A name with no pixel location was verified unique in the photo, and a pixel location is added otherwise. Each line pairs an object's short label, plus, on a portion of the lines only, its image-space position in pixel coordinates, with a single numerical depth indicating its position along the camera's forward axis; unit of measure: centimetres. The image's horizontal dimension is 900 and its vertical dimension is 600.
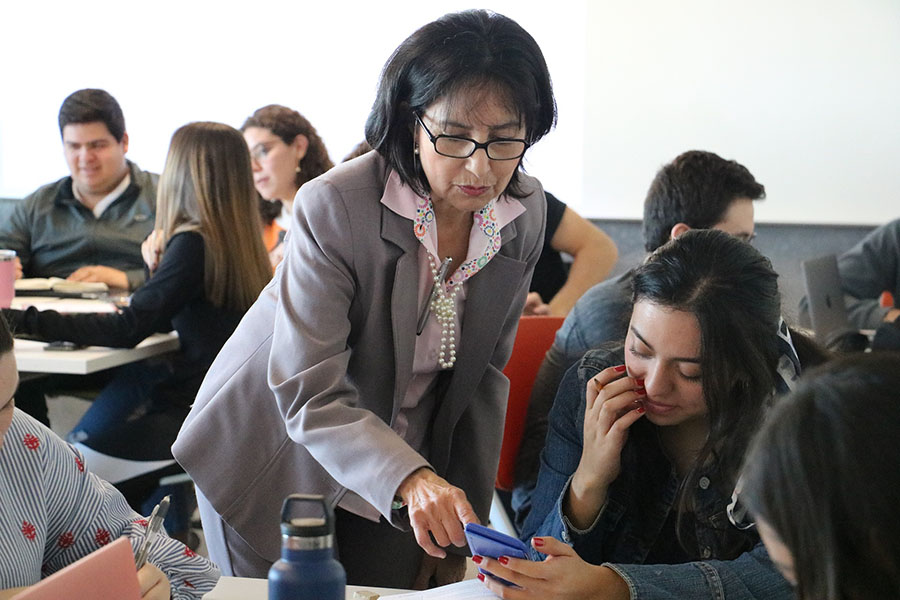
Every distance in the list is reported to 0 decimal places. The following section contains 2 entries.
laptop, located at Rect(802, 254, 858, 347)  336
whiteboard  469
